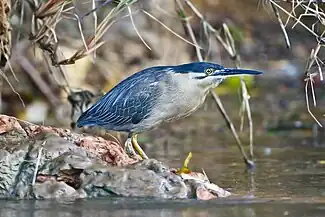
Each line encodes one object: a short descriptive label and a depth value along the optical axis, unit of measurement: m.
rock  10.29
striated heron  12.15
